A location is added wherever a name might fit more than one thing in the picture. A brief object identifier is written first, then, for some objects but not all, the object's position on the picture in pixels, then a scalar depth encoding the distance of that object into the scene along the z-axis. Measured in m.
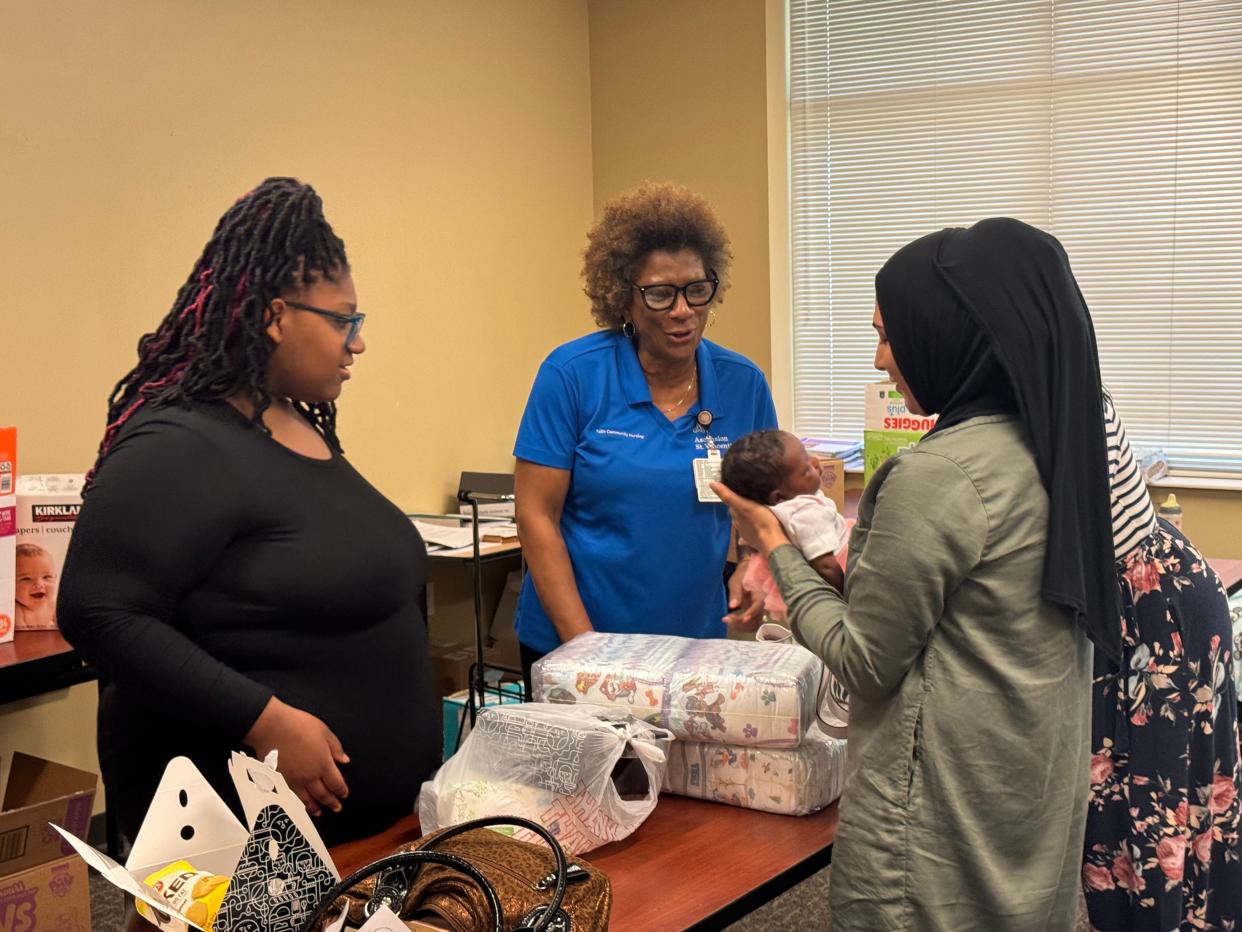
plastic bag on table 1.55
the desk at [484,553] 3.84
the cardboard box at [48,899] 1.81
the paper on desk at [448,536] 3.94
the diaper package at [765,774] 1.68
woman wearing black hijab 1.31
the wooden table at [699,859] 1.44
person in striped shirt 1.72
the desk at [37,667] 2.61
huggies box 3.05
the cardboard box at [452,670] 4.38
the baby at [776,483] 1.64
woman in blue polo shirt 2.27
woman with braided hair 1.45
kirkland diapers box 2.84
